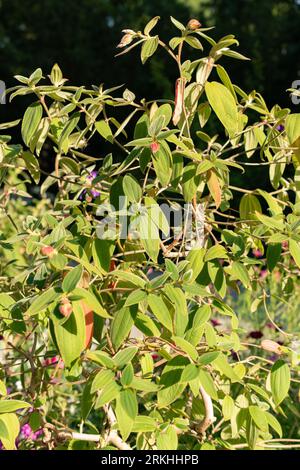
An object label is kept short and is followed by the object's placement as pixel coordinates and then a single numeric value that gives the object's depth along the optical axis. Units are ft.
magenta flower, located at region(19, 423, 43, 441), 8.29
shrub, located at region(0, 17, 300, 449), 6.21
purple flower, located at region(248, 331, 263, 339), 9.19
